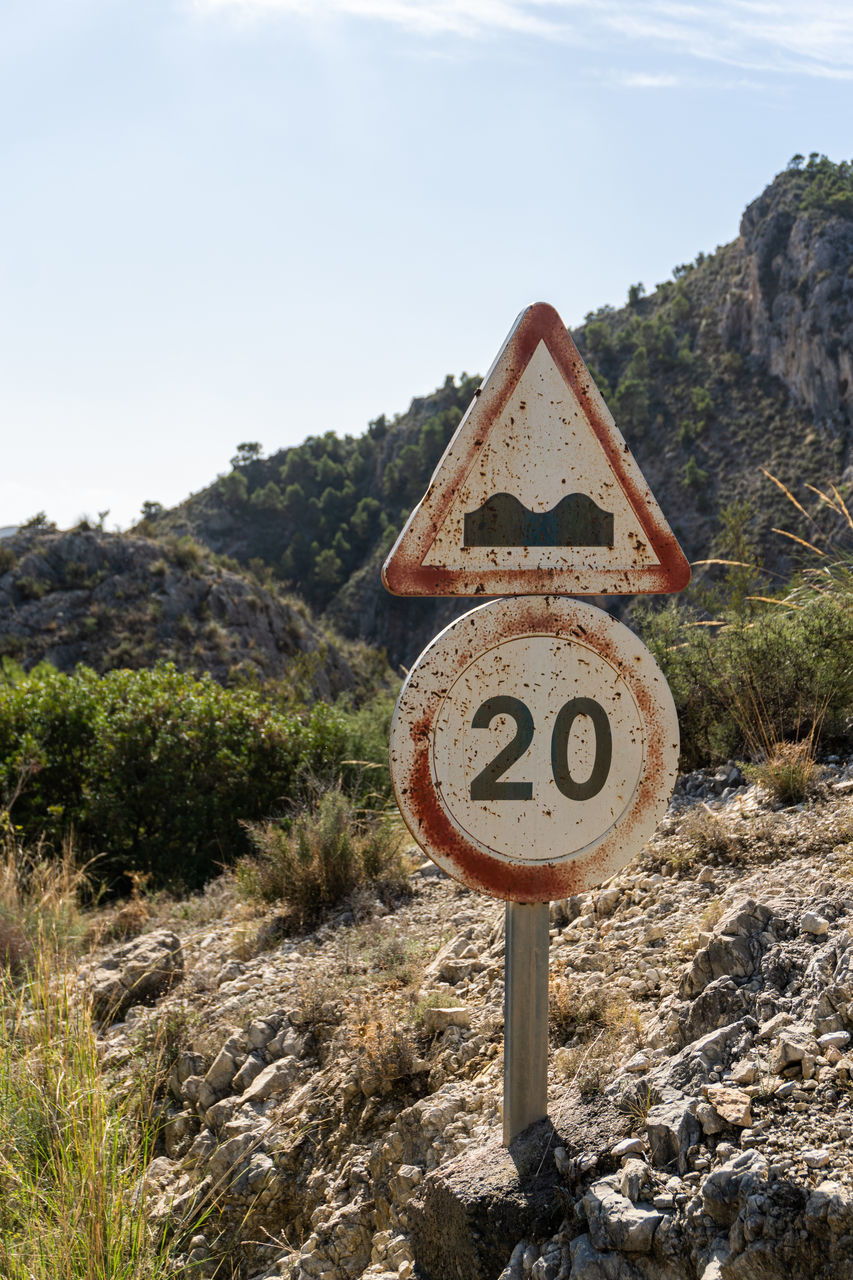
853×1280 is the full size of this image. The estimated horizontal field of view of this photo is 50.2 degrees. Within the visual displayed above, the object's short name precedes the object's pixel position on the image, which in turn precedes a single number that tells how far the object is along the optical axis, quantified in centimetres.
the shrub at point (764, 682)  452
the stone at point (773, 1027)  211
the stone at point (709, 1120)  189
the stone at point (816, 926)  243
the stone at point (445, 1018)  293
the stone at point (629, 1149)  197
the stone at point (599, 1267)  176
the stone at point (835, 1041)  200
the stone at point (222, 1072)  318
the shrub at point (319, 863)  473
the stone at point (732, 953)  244
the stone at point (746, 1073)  200
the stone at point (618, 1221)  177
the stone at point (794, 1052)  198
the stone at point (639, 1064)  226
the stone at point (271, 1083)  303
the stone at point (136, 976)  402
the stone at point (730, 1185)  172
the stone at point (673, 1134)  190
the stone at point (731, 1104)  188
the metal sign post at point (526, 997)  196
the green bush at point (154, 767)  696
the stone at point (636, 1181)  185
